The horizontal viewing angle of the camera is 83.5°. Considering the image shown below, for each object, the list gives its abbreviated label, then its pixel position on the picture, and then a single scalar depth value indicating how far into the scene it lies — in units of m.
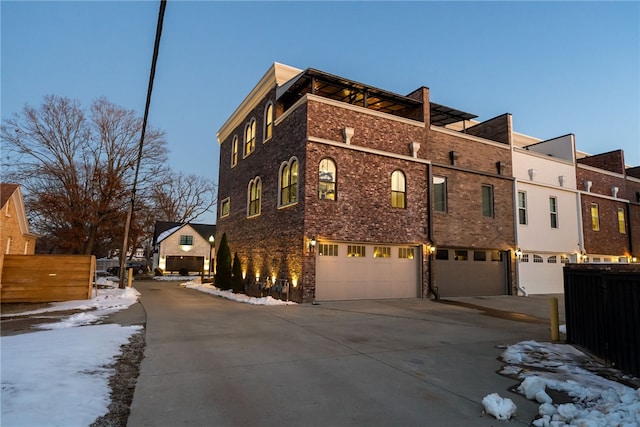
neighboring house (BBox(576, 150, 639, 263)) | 21.83
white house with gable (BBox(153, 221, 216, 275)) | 40.94
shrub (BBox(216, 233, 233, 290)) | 20.03
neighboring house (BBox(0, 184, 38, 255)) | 16.12
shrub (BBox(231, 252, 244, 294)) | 18.84
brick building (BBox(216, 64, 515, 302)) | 14.35
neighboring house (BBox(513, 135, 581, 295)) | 19.31
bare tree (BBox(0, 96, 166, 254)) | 21.14
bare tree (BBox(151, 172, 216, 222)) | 49.25
